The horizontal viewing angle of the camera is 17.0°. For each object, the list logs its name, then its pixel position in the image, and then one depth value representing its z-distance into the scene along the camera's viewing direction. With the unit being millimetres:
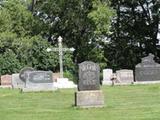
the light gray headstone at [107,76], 35719
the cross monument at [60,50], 36762
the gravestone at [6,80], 36656
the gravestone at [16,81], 33431
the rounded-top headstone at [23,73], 32169
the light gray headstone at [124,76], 35406
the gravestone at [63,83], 32719
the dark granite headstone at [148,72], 34344
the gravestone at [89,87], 17516
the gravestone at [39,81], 28897
